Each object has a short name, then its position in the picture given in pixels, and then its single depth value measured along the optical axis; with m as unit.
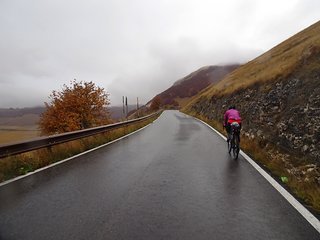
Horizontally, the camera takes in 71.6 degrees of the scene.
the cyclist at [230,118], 7.80
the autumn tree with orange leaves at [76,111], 27.02
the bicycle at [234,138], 7.40
